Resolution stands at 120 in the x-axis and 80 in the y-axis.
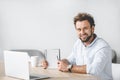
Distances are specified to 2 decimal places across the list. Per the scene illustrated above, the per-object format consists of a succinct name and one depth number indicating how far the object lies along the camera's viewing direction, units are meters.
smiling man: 2.62
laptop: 2.25
